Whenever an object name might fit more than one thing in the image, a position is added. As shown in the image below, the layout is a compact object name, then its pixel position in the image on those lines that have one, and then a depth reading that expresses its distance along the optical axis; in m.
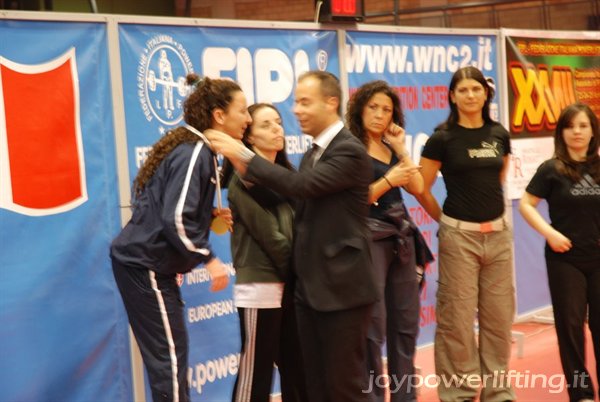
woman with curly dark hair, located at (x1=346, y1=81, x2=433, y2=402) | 6.95
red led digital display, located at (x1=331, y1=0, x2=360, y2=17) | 9.03
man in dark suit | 5.47
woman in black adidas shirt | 7.30
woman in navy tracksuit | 5.93
